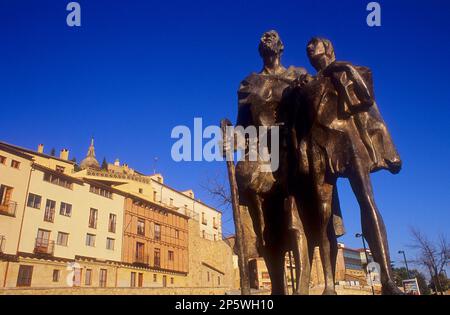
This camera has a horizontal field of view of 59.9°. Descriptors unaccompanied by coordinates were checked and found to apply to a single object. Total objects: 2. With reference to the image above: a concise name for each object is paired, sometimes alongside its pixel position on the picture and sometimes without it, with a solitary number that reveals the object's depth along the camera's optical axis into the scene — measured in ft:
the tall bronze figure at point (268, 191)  14.56
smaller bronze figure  12.05
